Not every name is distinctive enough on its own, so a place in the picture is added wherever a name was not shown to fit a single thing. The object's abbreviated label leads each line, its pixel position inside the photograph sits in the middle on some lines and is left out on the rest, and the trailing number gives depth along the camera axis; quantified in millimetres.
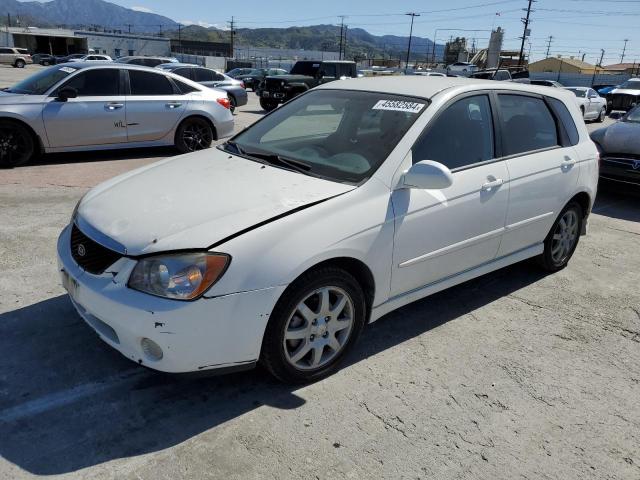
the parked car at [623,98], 22250
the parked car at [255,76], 29441
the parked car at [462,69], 56219
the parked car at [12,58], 46250
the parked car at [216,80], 16906
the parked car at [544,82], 19994
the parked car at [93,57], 38412
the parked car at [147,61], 21984
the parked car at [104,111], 7555
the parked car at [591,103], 20234
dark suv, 18531
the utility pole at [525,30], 60612
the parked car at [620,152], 7343
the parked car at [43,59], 49219
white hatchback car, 2512
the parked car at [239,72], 34812
